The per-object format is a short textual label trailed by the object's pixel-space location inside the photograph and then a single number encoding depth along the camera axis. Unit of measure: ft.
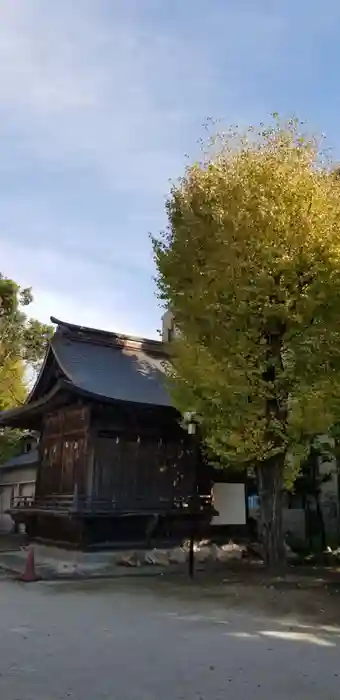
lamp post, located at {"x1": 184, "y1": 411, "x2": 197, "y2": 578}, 45.24
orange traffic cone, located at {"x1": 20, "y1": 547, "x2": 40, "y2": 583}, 45.96
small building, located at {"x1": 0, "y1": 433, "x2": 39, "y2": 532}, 97.40
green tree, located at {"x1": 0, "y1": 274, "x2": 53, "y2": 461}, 96.22
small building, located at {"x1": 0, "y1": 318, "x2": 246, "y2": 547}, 56.85
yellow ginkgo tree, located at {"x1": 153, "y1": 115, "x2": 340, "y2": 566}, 41.55
